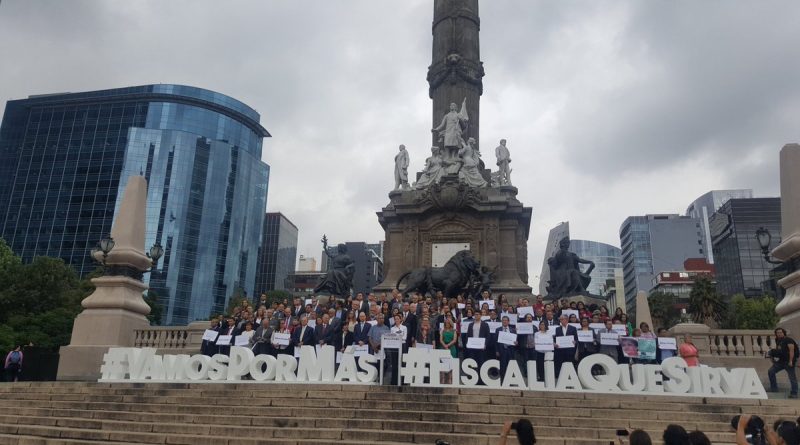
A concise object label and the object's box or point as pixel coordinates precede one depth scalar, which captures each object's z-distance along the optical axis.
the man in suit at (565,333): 13.48
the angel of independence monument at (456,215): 25.23
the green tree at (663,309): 62.84
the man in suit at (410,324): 13.88
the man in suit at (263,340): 14.34
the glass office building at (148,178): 90.44
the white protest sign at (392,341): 12.30
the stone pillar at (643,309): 23.61
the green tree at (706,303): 51.66
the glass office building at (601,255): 181.15
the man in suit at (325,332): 14.12
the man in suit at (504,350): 13.41
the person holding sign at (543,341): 13.17
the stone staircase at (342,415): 9.69
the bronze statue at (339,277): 22.84
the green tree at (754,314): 50.16
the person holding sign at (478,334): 13.52
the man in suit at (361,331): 13.57
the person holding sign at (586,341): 13.45
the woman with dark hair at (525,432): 4.66
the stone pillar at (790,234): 15.86
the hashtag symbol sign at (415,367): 11.77
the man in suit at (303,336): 14.31
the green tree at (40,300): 33.31
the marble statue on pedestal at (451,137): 27.10
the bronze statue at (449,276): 20.64
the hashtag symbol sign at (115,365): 13.57
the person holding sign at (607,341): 13.40
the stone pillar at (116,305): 17.20
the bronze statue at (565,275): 22.16
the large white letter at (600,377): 11.59
